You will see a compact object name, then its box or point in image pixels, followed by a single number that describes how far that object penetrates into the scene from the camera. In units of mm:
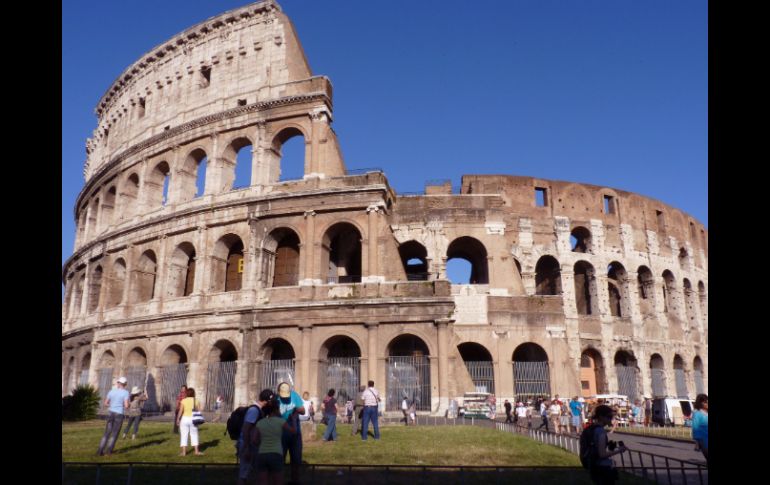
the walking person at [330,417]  11109
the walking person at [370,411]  11309
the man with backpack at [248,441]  6203
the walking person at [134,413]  11852
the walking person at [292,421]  6598
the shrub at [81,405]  17266
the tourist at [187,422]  9258
